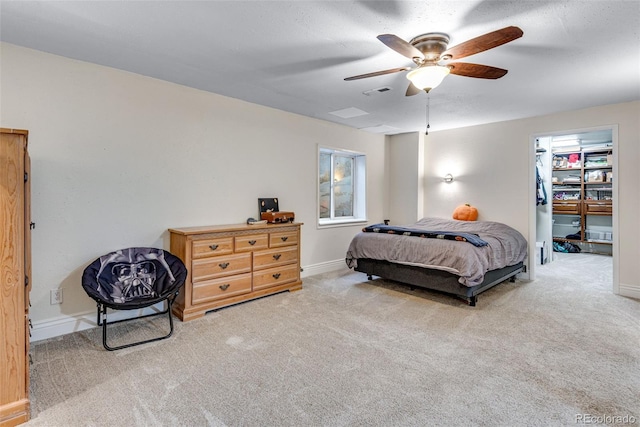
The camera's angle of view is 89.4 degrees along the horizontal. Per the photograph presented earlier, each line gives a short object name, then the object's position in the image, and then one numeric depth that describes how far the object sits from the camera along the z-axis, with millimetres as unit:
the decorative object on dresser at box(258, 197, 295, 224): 3906
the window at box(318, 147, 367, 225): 5352
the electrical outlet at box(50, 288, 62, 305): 2709
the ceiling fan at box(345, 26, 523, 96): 2041
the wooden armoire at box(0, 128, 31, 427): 1671
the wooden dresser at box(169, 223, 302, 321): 3105
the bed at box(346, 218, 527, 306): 3430
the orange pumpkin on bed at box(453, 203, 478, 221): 5061
